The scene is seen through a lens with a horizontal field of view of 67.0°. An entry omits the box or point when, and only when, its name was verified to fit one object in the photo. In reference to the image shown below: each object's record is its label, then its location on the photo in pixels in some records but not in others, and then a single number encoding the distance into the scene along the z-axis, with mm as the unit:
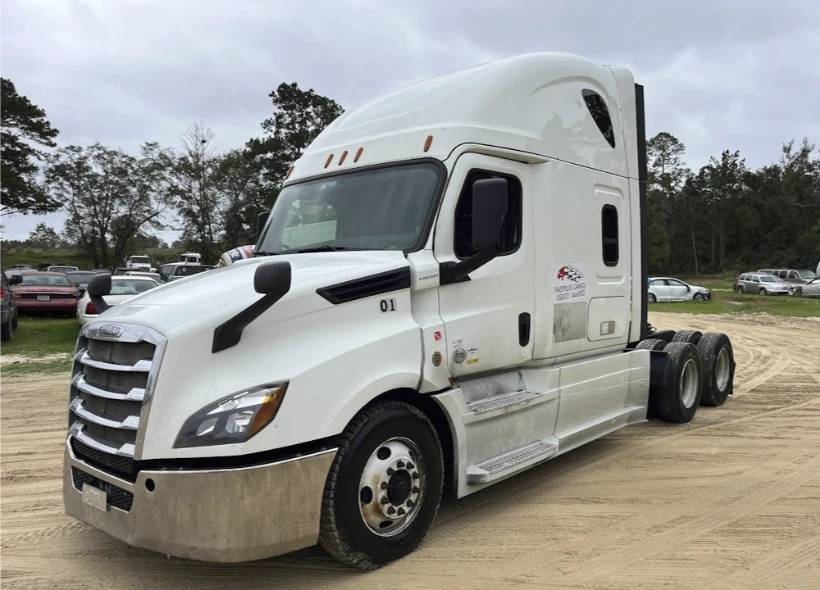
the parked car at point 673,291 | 34688
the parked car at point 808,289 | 36562
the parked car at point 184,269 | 27922
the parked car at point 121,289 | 13336
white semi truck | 3201
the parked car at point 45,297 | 17906
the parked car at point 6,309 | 13547
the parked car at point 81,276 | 29411
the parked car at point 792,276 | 44531
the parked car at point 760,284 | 38562
